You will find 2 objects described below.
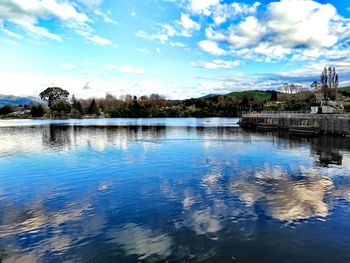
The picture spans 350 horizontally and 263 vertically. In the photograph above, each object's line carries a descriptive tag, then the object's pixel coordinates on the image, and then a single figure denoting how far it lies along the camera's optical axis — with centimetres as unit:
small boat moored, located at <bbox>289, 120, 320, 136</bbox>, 7300
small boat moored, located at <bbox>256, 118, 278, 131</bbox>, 9744
